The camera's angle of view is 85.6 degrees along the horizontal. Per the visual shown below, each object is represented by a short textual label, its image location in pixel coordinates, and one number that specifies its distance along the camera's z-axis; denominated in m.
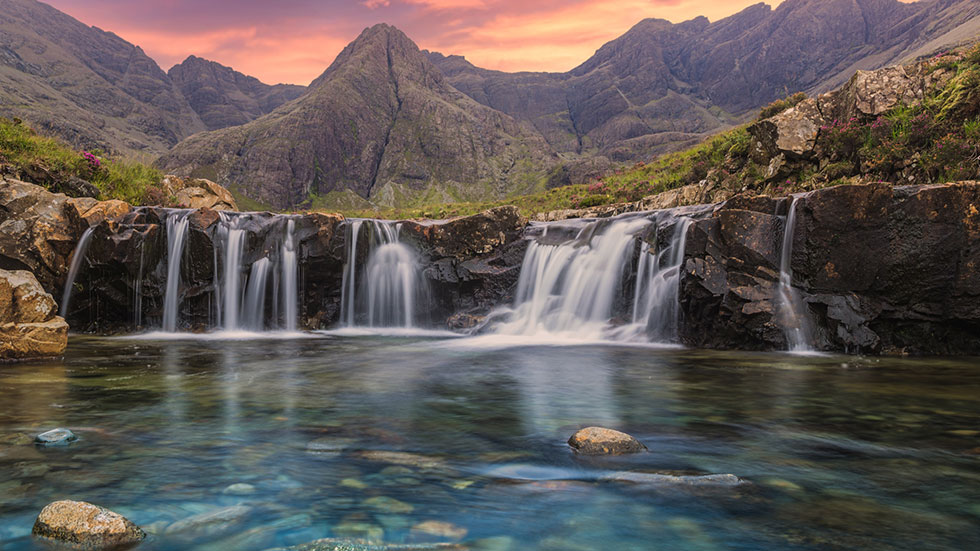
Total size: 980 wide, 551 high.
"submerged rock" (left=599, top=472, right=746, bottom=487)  4.50
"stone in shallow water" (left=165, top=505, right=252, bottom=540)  3.55
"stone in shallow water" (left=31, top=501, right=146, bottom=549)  3.19
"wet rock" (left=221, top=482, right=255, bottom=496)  4.29
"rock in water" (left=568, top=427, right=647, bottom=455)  5.29
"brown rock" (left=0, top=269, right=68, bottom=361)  10.37
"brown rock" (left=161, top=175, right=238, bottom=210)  24.09
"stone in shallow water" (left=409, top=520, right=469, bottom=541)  3.52
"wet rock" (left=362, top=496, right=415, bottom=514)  3.93
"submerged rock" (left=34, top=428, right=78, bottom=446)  5.40
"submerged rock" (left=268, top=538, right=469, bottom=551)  3.32
